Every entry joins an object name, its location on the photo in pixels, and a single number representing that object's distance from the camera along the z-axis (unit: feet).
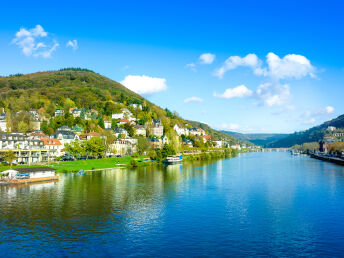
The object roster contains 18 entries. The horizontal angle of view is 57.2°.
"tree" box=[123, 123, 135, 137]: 501.23
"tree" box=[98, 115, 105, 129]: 515.91
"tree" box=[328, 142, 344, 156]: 526.98
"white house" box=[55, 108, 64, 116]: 515.71
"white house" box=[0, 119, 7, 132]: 407.48
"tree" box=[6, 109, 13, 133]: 391.18
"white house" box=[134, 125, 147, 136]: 539.21
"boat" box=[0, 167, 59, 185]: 192.54
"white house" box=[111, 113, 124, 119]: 606.96
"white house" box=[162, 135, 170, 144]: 533.55
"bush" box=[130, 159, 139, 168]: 313.75
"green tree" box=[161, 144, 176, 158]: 381.81
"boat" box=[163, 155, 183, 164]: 371.97
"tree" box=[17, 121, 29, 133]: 391.26
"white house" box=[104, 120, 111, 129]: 531.91
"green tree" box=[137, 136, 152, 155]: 417.49
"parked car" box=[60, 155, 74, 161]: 313.22
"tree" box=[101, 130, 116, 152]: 368.32
